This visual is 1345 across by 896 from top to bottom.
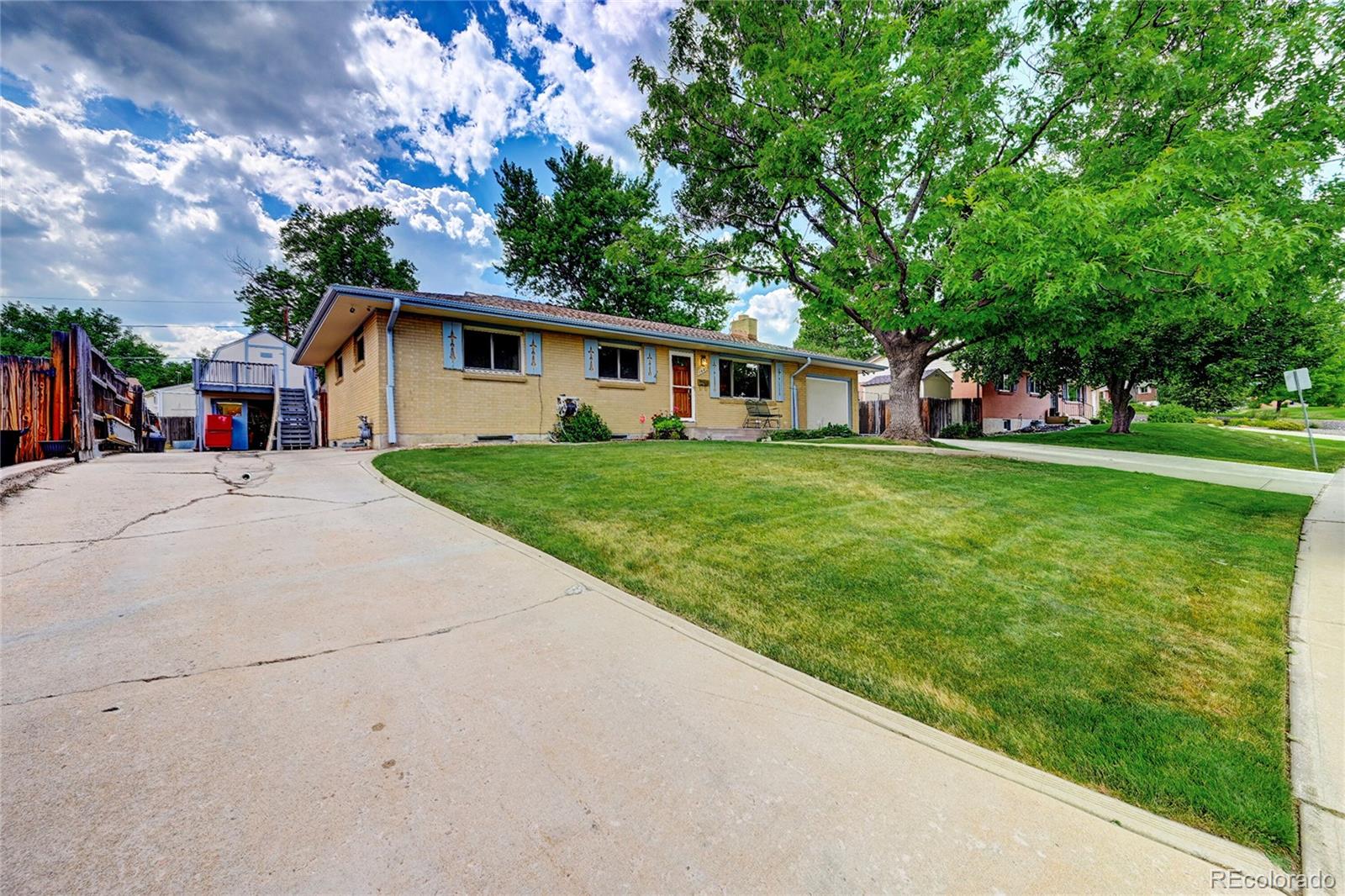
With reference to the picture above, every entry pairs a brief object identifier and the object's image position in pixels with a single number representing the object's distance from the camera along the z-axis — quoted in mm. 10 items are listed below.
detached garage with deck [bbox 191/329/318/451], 15203
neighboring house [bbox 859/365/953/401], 23470
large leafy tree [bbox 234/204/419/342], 26266
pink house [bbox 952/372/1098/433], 23141
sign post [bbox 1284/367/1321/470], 9070
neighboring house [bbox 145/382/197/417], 27828
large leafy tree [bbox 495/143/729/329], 24062
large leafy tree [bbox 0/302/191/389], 36406
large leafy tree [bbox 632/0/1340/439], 6273
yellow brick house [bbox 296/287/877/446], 9836
